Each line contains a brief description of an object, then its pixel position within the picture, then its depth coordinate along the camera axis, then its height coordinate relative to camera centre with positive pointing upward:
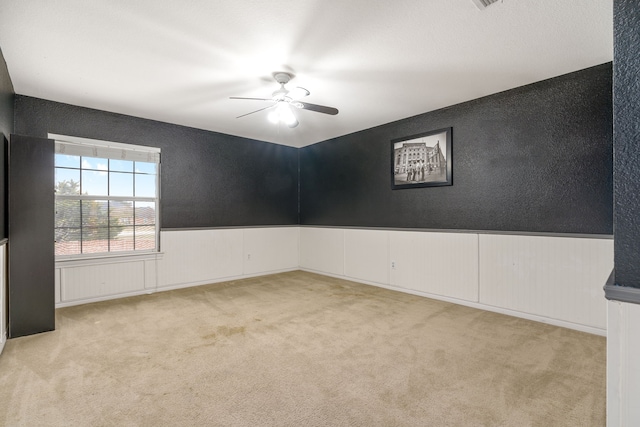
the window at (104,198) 3.91 +0.21
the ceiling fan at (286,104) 3.08 +1.12
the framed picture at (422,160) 4.04 +0.73
